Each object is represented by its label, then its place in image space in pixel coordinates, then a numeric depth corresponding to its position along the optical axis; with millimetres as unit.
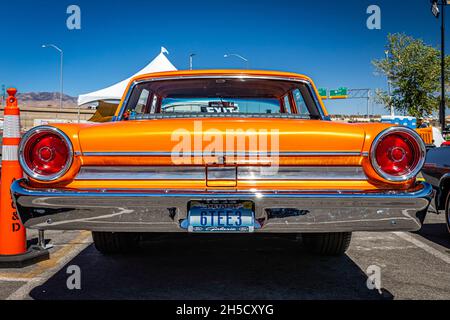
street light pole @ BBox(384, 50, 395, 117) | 29709
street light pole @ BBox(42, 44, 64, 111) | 54359
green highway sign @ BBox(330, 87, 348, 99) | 73312
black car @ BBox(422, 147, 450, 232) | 5074
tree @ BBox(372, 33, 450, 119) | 28500
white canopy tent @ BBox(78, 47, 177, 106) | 17044
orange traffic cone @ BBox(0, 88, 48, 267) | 3781
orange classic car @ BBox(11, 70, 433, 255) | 2516
